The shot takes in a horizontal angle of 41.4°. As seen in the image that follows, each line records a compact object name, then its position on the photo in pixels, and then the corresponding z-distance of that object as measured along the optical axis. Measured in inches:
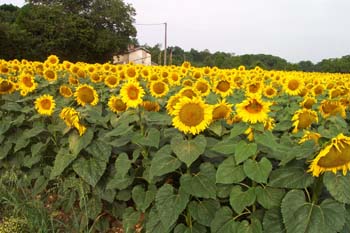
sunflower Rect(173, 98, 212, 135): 101.4
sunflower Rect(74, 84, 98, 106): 145.3
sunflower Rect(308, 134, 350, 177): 76.7
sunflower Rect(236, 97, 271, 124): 96.6
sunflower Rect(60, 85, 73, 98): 165.5
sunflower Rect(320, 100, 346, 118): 122.2
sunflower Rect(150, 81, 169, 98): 142.7
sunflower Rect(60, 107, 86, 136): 121.9
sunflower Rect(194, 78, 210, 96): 160.4
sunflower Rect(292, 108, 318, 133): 108.0
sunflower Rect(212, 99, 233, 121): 110.2
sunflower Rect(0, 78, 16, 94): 175.8
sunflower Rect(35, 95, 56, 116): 148.4
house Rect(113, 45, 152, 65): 2169.3
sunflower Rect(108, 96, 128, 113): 132.7
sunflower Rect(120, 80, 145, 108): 125.7
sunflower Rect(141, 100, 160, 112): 129.5
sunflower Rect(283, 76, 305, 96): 184.2
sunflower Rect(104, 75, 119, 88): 185.2
